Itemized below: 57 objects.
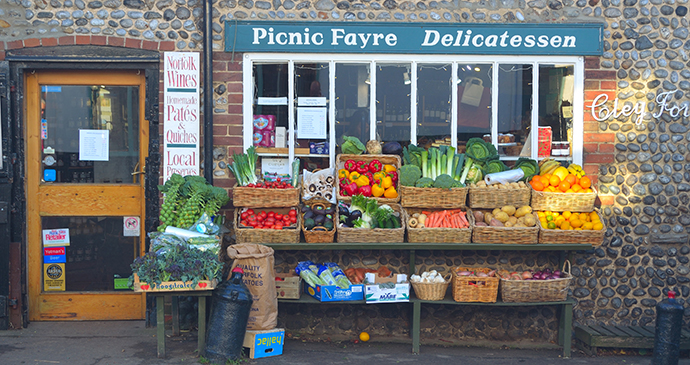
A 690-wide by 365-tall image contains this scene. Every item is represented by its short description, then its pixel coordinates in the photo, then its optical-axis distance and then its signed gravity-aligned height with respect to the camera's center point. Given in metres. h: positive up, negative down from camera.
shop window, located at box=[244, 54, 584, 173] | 7.07 +0.72
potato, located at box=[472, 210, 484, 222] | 6.63 -0.56
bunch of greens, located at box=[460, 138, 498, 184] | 6.81 +0.06
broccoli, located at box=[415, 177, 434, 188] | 6.62 -0.21
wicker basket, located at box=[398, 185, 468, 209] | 6.60 -0.36
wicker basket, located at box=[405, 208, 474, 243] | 6.44 -0.74
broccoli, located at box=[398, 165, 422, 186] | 6.65 -0.12
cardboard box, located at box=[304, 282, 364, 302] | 6.39 -1.35
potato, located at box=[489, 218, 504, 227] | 6.47 -0.61
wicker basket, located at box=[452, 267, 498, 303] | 6.36 -1.28
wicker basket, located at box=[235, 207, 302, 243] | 6.46 -0.76
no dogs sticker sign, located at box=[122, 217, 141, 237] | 7.21 -0.76
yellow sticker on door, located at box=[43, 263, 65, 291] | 7.19 -1.35
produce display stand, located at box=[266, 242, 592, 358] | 6.44 -0.88
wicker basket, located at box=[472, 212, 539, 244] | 6.41 -0.72
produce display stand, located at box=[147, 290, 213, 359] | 5.96 -1.50
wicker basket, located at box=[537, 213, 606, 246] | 6.46 -0.74
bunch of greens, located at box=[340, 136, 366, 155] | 6.86 +0.19
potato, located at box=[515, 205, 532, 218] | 6.54 -0.49
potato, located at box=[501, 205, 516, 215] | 6.59 -0.47
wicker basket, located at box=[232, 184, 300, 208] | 6.55 -0.37
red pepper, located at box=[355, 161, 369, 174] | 6.81 -0.04
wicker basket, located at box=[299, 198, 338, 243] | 6.43 -0.75
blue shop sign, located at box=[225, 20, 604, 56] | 6.92 +1.41
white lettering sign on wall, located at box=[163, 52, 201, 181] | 6.88 +0.54
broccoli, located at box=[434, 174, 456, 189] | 6.57 -0.19
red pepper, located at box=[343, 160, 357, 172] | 6.82 -0.03
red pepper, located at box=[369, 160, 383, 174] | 6.85 -0.03
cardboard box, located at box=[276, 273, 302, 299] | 6.45 -1.32
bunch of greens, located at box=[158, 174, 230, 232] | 6.36 -0.40
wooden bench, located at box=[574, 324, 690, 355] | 6.55 -1.84
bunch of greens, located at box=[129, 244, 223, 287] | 5.80 -0.99
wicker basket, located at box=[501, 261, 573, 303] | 6.39 -1.30
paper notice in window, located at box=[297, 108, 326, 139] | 7.10 +0.46
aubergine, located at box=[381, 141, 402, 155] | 7.02 +0.17
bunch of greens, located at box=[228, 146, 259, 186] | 6.70 -0.06
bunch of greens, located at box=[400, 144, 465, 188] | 6.79 +0.01
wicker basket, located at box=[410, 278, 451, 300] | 6.41 -1.31
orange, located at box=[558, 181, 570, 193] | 6.61 -0.22
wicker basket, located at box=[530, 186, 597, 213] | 6.55 -0.38
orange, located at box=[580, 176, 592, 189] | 6.64 -0.19
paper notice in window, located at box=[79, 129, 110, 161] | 7.16 +0.19
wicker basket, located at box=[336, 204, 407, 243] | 6.41 -0.74
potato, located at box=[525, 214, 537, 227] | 6.45 -0.59
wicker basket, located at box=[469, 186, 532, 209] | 6.60 -0.35
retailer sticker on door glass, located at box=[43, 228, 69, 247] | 7.16 -0.89
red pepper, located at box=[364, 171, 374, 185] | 6.81 -0.14
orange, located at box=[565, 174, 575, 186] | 6.60 -0.15
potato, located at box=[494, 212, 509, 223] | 6.52 -0.55
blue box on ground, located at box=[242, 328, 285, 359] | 6.07 -1.78
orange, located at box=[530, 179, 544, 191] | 6.64 -0.22
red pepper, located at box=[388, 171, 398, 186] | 6.89 -0.15
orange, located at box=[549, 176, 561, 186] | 6.63 -0.17
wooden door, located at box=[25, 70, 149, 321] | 7.11 -0.31
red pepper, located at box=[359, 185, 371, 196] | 6.68 -0.29
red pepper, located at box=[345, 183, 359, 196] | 6.69 -0.27
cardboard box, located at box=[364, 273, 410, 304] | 6.42 -1.34
